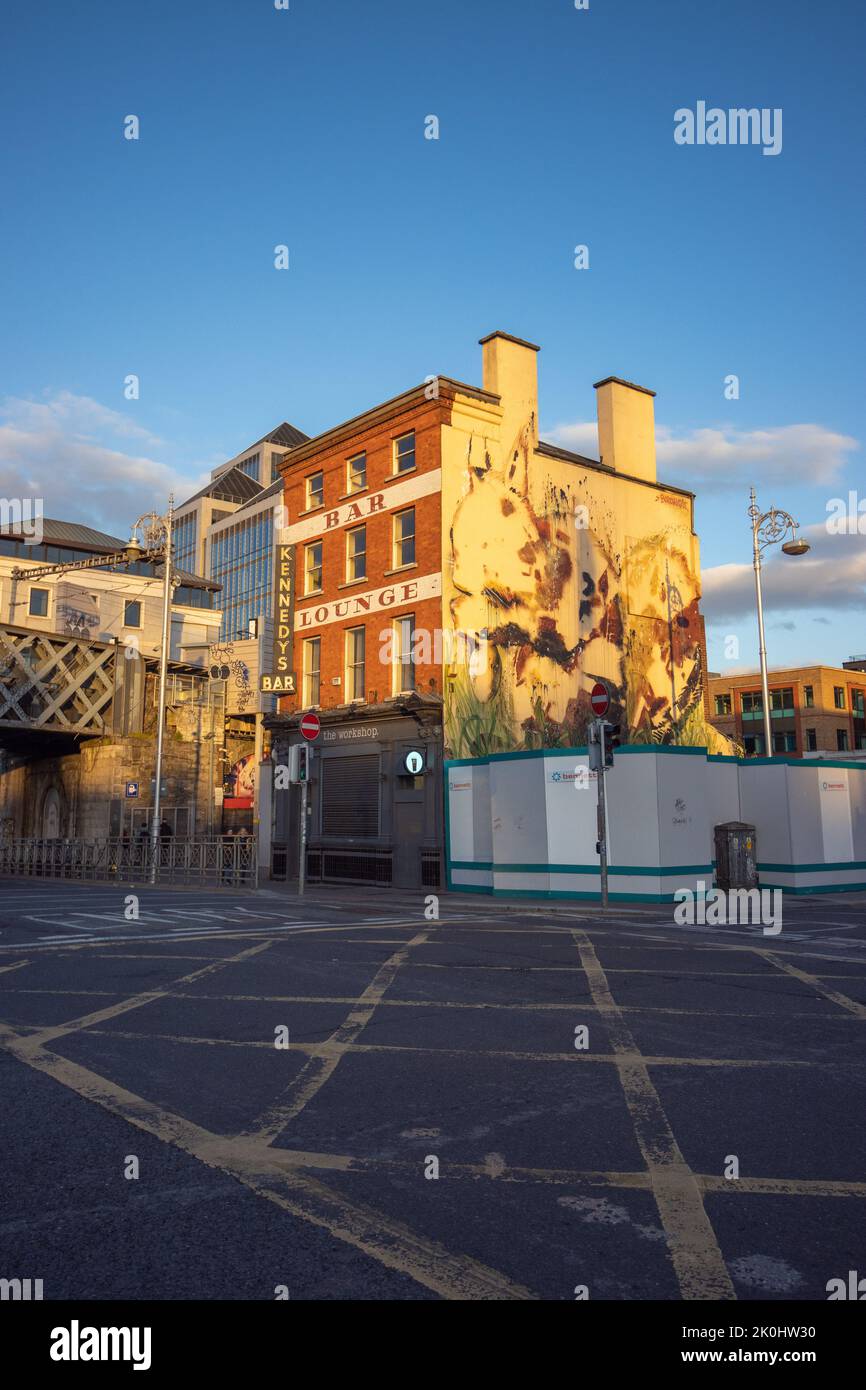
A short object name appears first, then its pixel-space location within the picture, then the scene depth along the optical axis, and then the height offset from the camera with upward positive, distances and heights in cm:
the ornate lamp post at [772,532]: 2820 +876
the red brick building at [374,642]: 2630 +554
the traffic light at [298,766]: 2130 +145
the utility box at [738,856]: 2222 -64
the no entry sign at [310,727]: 2280 +245
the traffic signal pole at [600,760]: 1839 +130
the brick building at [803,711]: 7812 +954
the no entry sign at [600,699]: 1866 +250
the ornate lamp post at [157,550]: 2976 +1051
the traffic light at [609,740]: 1838 +168
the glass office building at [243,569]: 8700 +2459
